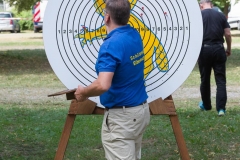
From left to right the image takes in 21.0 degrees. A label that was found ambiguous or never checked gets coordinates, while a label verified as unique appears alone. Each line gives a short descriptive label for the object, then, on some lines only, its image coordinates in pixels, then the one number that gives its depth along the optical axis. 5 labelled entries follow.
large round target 6.01
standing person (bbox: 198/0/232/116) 9.79
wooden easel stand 5.99
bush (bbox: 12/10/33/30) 55.44
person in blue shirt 4.59
